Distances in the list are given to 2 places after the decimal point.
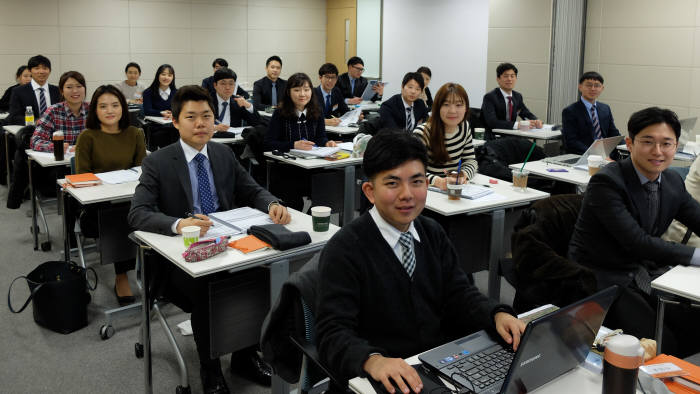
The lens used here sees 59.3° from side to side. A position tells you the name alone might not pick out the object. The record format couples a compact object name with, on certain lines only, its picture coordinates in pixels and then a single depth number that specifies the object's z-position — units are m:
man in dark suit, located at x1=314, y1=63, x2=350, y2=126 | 7.55
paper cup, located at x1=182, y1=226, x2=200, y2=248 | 2.61
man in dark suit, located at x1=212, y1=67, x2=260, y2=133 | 6.42
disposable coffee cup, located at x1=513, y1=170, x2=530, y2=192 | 3.88
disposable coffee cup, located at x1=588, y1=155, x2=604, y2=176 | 4.29
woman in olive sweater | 3.96
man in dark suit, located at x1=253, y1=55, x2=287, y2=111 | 8.33
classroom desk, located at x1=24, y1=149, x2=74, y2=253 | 4.48
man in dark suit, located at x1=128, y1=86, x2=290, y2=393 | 2.80
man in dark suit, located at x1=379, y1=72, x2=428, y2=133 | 5.83
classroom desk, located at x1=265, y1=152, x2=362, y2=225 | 4.72
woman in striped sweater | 4.03
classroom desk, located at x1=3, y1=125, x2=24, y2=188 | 5.91
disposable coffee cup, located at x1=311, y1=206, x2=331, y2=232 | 2.85
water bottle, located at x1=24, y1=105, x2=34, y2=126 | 6.19
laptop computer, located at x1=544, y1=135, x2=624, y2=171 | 4.59
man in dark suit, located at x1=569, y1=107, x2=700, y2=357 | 2.61
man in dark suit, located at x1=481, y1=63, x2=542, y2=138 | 6.64
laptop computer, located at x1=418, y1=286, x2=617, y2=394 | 1.36
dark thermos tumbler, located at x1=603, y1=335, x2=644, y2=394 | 1.31
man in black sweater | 1.71
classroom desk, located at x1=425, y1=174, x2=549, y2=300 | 3.48
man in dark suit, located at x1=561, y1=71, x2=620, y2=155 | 5.78
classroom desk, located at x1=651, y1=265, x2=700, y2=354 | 2.30
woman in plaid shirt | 4.77
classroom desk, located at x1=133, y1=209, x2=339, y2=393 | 2.48
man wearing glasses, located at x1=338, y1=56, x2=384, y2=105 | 9.03
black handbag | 3.50
